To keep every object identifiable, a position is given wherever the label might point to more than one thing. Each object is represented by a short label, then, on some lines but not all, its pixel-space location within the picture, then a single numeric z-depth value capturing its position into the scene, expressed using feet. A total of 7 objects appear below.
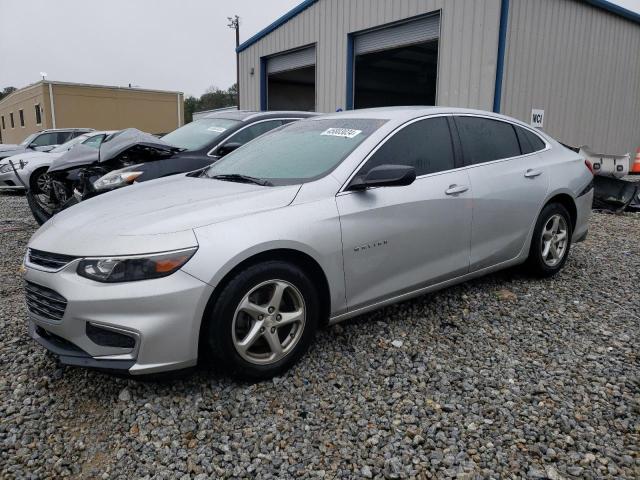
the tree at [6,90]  251.23
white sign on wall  33.76
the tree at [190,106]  216.99
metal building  30.99
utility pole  118.62
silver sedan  8.23
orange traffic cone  31.42
